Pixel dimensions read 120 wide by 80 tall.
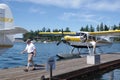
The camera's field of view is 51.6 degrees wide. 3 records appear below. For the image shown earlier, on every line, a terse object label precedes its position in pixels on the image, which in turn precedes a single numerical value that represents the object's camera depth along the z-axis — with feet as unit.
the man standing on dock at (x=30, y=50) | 17.17
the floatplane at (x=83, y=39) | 40.00
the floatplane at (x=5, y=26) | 16.99
